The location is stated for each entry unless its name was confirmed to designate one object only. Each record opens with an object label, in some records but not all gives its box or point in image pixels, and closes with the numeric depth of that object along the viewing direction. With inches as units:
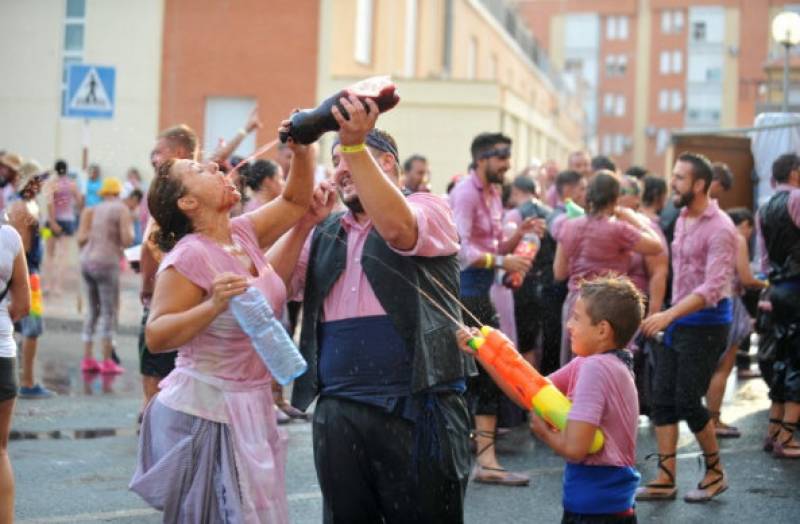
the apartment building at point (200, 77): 1165.7
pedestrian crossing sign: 629.0
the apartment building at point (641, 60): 3715.6
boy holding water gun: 193.3
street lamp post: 769.6
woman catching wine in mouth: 186.7
